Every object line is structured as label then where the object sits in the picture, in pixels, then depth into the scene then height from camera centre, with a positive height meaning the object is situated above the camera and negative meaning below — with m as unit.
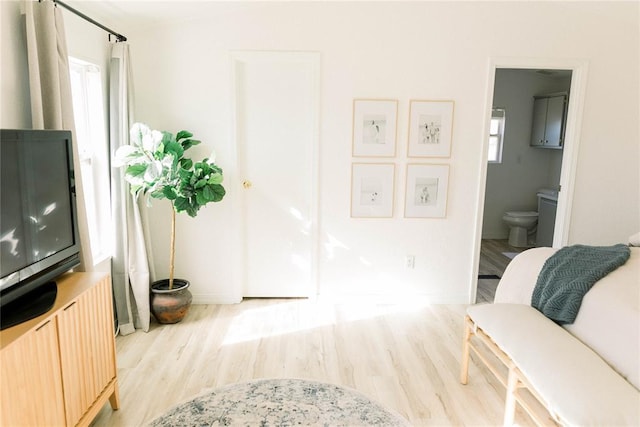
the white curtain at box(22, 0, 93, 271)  2.17 +0.31
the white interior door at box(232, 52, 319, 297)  3.68 -0.20
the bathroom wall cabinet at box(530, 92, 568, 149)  5.41 +0.35
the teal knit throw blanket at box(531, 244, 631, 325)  2.26 -0.66
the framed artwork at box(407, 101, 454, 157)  3.71 +0.14
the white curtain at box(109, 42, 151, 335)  3.19 -0.65
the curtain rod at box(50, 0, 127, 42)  2.44 +0.72
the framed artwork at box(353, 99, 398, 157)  3.70 +0.14
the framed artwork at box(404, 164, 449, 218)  3.80 -0.38
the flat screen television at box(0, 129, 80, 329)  1.75 -0.35
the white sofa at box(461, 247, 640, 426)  1.66 -0.89
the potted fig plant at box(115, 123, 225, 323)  3.11 -0.26
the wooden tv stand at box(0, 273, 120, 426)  1.61 -0.91
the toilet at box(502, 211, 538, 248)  5.86 -1.00
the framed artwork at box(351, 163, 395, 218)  3.79 -0.38
